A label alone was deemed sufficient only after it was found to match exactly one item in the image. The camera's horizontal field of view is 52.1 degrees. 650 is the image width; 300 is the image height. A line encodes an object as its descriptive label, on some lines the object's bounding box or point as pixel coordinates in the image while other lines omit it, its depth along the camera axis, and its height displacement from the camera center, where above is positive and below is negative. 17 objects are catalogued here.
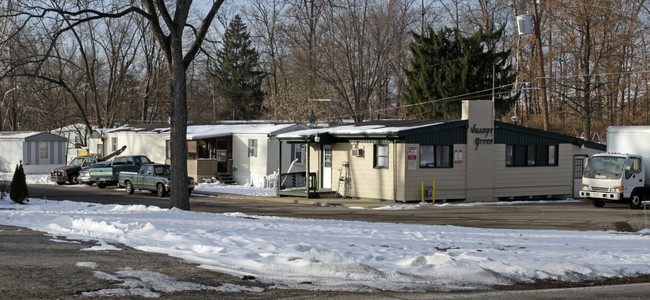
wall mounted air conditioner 29.58 +0.32
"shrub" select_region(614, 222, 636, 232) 17.30 -1.76
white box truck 27.22 -0.51
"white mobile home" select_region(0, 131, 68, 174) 50.94 +0.56
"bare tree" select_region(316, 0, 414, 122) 47.72 +8.04
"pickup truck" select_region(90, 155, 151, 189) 37.94 -0.61
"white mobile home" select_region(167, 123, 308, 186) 38.62 +0.35
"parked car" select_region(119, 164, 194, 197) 32.34 -1.05
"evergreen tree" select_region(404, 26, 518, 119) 46.09 +5.99
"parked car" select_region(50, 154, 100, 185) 41.12 -0.97
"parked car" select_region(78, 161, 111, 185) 38.82 -0.93
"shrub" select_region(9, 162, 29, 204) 24.03 -1.05
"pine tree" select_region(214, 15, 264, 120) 69.00 +8.10
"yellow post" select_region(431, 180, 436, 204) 28.31 -1.39
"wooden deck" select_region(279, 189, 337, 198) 31.11 -1.62
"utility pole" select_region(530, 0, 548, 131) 35.38 +5.22
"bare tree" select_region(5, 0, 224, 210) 19.77 +3.30
